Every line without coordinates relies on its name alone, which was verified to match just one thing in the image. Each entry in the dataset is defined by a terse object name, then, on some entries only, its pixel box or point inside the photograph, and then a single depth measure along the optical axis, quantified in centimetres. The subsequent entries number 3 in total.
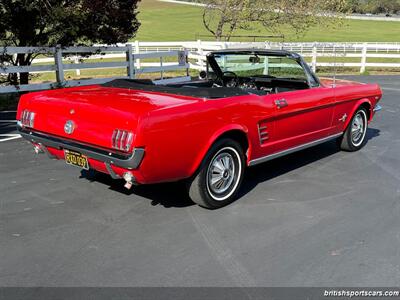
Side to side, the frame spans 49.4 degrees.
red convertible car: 370
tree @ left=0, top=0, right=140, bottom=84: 1086
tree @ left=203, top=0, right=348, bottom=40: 1872
